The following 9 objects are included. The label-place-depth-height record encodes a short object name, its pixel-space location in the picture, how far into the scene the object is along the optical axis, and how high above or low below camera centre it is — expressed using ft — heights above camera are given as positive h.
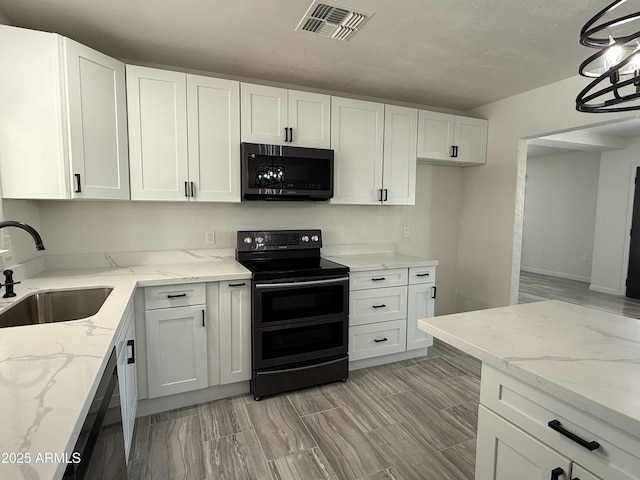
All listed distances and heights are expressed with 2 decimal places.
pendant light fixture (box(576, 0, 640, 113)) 3.12 +1.68
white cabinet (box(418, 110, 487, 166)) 10.66 +2.43
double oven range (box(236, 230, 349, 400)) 7.85 -2.59
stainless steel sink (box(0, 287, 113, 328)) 5.70 -1.71
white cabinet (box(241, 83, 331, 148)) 8.45 +2.44
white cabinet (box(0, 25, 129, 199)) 6.03 +1.70
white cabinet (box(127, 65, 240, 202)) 7.56 +1.73
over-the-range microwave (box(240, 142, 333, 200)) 8.37 +1.01
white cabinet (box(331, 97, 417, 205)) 9.52 +1.78
